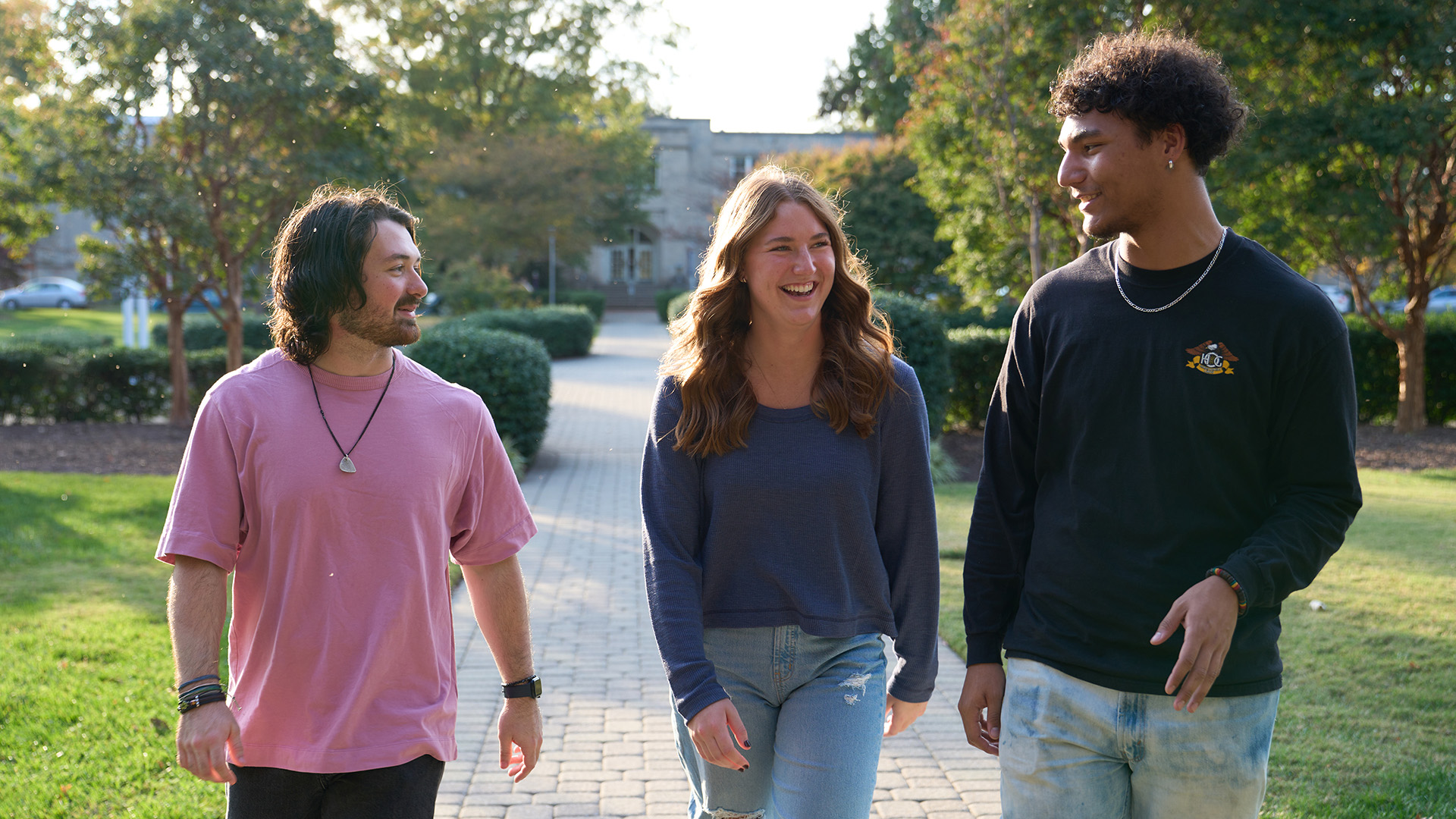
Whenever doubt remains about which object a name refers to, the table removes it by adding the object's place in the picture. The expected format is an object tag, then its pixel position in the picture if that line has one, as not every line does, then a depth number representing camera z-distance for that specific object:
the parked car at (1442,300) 38.31
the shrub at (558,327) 28.12
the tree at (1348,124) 13.01
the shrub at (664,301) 46.31
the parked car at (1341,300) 36.62
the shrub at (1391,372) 16.11
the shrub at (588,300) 43.66
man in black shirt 2.11
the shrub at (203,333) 26.95
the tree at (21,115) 12.72
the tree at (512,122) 32.19
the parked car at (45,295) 45.91
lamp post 33.45
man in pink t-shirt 2.24
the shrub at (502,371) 12.08
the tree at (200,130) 12.45
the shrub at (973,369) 14.72
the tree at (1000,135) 12.79
